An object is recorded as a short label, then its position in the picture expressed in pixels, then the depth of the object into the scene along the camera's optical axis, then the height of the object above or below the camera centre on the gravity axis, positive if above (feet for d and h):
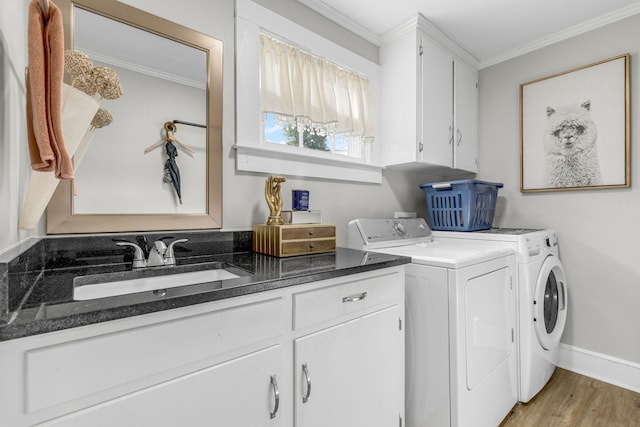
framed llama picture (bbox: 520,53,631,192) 7.11 +2.19
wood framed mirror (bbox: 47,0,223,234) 4.13 +1.32
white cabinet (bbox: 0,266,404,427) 2.17 -1.36
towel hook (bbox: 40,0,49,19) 2.49 +1.71
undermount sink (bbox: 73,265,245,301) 3.51 -0.80
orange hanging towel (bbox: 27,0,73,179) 2.38 +0.99
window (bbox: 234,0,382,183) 5.59 +2.22
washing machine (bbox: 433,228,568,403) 6.33 -1.87
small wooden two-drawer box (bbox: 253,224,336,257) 4.87 -0.37
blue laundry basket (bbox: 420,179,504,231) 7.52 +0.33
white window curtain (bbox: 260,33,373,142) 5.95 +2.69
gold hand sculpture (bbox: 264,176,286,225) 5.31 +0.31
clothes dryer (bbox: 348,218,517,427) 4.81 -1.99
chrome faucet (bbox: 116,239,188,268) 4.05 -0.52
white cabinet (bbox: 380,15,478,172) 7.25 +2.97
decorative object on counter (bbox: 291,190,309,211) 5.62 +0.31
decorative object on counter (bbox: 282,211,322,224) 5.35 +0.00
